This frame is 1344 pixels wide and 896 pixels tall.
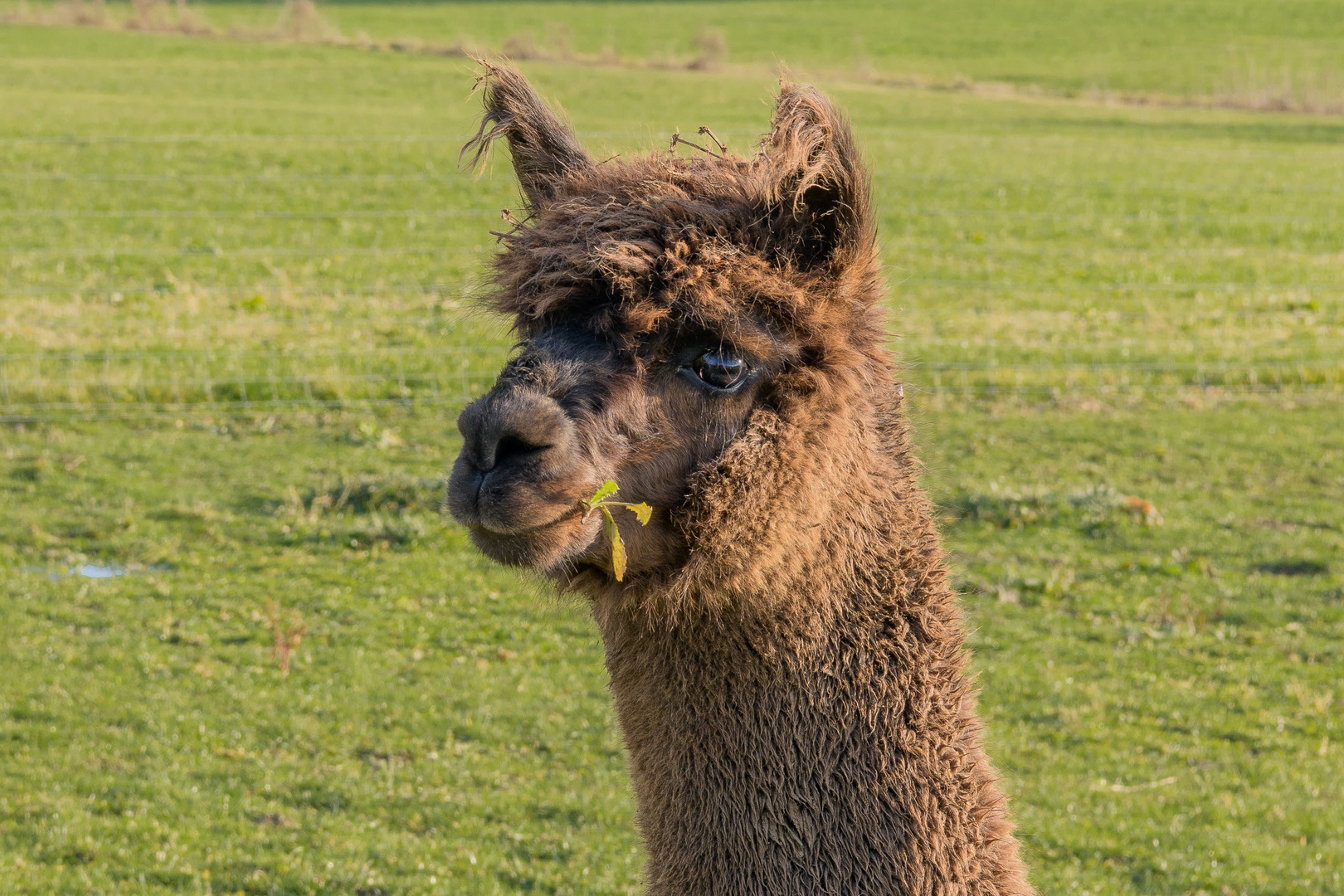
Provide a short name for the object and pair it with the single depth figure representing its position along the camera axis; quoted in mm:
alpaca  5324
